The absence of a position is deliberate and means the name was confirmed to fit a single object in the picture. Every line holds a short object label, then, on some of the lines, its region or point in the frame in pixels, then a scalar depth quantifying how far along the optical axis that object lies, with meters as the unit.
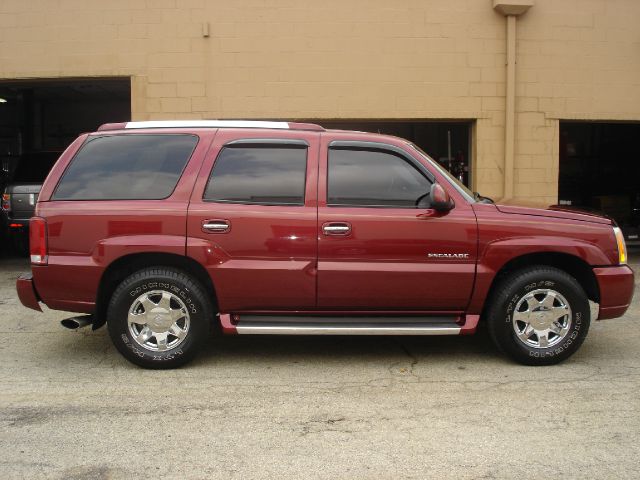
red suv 5.12
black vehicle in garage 11.29
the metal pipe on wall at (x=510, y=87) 9.89
